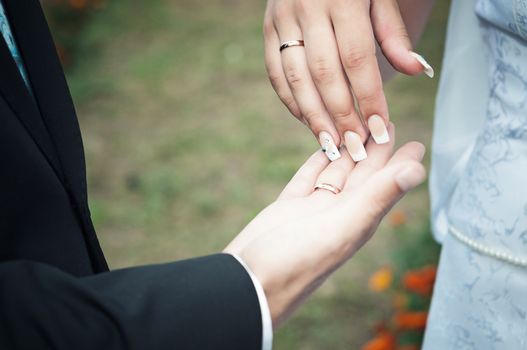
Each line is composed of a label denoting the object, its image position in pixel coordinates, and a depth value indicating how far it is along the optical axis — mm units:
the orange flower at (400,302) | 3005
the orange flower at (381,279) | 3211
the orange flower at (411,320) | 2842
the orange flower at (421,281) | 2918
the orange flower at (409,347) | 2812
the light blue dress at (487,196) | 1474
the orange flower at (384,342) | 2887
